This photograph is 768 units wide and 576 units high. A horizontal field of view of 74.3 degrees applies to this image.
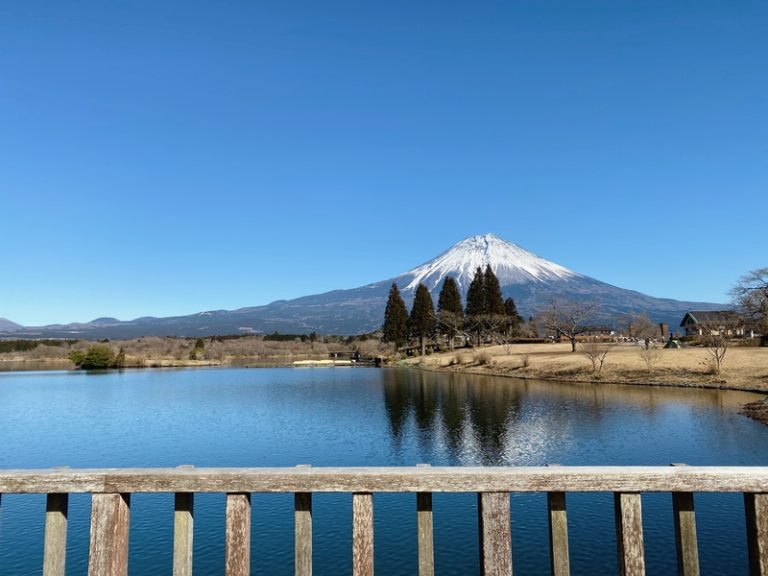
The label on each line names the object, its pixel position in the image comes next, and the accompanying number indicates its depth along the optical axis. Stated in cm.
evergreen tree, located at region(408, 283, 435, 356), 10925
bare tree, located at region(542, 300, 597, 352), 8456
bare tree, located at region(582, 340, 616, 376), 6038
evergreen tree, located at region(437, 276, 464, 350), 10719
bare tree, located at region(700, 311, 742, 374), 5116
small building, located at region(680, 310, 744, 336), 6330
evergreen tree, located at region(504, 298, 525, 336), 10622
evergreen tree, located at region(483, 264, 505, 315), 10456
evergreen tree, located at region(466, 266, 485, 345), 10500
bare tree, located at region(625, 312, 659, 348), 8975
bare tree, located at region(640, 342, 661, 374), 5625
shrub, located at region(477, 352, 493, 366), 7919
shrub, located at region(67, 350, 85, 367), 11425
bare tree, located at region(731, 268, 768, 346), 6481
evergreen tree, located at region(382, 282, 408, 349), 11862
